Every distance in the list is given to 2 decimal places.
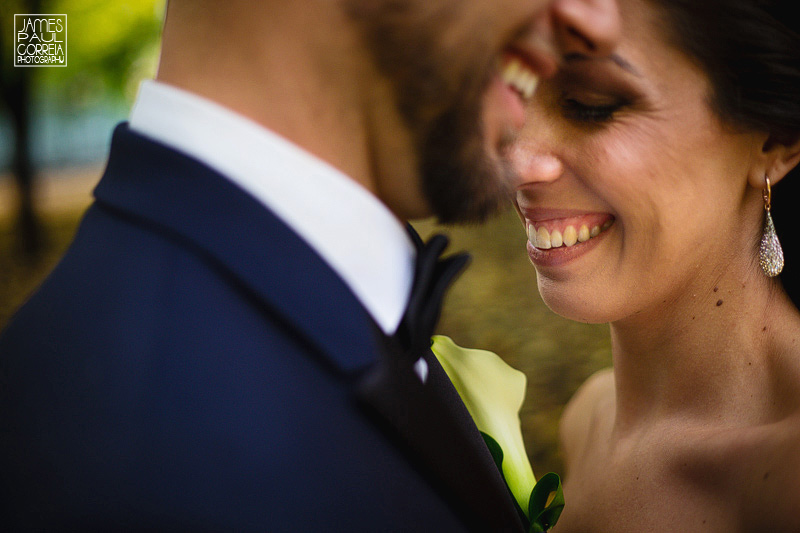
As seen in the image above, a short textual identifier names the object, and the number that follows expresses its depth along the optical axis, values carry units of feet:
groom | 1.43
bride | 1.90
